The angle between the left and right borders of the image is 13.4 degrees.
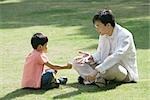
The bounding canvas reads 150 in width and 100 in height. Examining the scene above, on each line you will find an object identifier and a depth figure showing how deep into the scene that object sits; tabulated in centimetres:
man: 762
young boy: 779
